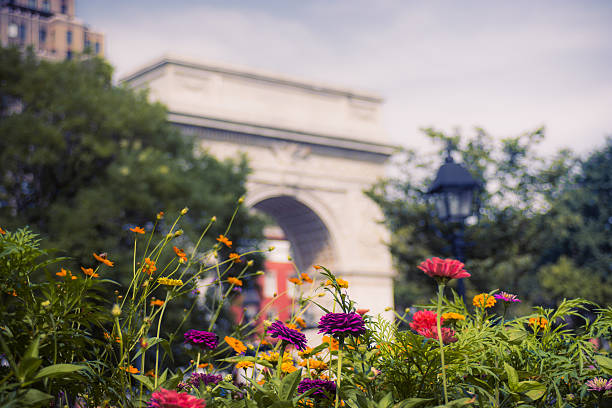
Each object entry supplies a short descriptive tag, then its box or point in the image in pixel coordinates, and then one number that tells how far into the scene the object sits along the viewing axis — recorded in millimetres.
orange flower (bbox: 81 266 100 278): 2811
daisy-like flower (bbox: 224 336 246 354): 2946
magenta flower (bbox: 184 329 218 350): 2979
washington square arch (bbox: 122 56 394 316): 22359
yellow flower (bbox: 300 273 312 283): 3440
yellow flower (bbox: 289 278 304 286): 3371
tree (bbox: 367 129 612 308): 16344
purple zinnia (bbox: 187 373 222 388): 2967
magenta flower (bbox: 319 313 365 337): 2613
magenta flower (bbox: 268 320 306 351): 2732
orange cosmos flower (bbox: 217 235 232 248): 3282
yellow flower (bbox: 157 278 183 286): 3058
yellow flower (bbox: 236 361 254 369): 3007
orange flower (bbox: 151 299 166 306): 3213
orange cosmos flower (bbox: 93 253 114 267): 2979
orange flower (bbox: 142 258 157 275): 3056
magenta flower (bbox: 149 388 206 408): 2115
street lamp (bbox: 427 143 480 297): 9383
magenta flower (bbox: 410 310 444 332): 2896
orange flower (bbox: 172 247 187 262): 3134
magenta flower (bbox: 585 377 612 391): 2844
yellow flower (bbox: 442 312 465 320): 2982
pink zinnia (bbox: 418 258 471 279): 2727
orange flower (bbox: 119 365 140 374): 2838
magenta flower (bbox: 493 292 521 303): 3342
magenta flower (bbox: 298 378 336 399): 2721
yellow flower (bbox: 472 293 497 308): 3259
